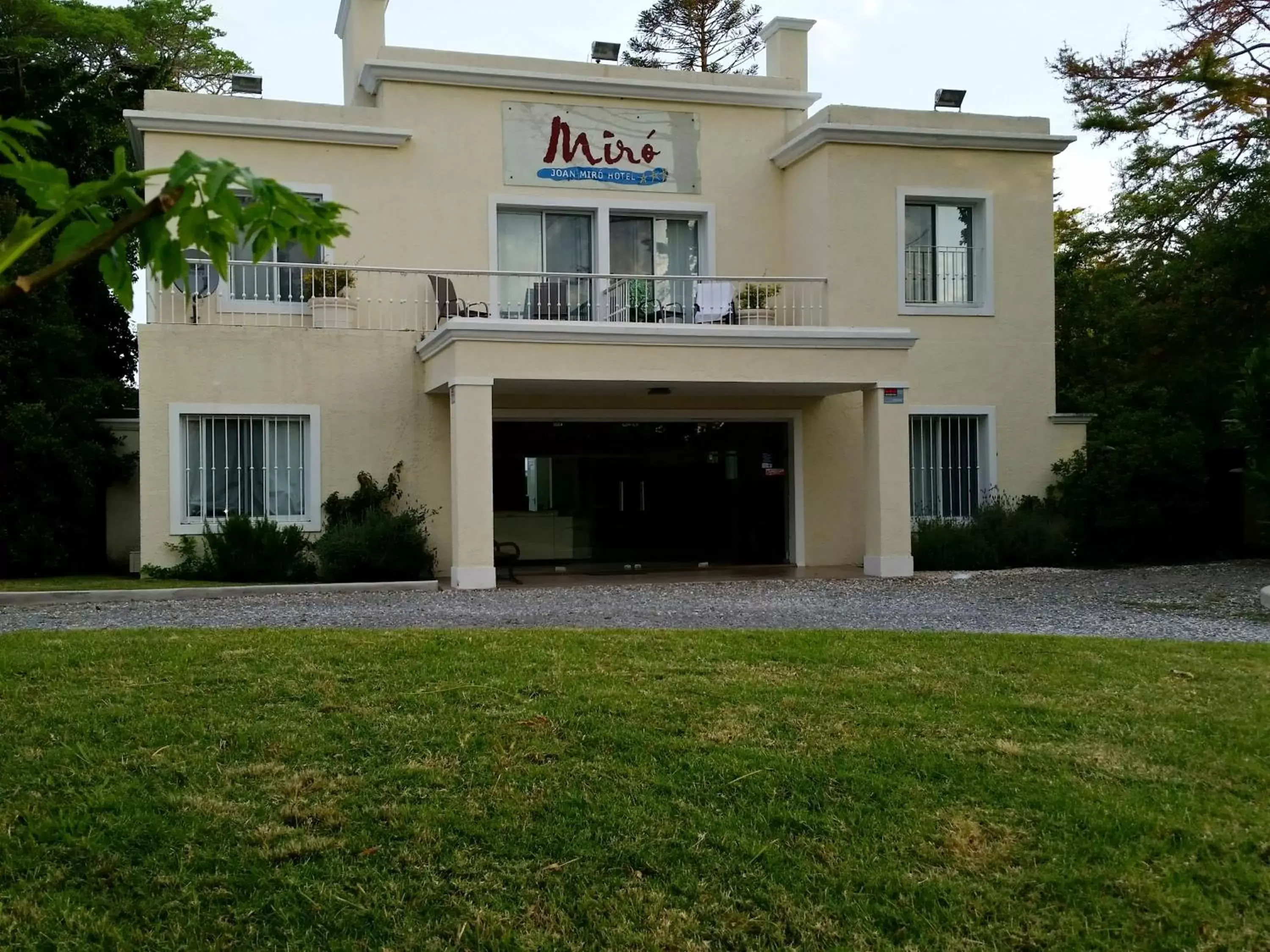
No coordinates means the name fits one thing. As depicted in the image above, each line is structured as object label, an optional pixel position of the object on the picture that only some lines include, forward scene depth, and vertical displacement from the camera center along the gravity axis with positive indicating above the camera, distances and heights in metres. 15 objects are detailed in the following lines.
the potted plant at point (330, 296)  16.14 +2.69
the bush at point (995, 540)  16.83 -0.61
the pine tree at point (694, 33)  40.81 +15.21
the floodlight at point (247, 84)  17.41 +5.83
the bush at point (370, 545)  15.01 -0.48
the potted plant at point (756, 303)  17.55 +2.75
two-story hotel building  15.82 +2.67
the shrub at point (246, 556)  15.11 -0.60
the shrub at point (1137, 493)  17.72 +0.02
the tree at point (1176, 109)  21.48 +6.78
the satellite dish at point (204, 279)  14.73 +2.77
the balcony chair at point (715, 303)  17.70 +2.77
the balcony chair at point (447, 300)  16.59 +2.70
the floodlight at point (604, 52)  19.20 +6.85
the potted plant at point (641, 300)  17.39 +2.80
